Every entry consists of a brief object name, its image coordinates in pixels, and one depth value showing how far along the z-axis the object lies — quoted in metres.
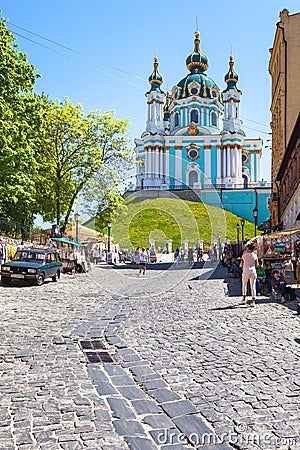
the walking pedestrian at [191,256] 41.28
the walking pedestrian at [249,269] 14.07
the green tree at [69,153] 33.31
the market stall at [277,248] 18.30
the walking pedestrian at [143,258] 27.62
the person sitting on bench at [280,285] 15.04
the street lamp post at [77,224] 32.28
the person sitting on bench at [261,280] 16.69
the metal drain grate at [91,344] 8.04
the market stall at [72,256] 28.61
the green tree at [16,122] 24.92
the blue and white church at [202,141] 92.44
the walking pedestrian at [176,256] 44.16
